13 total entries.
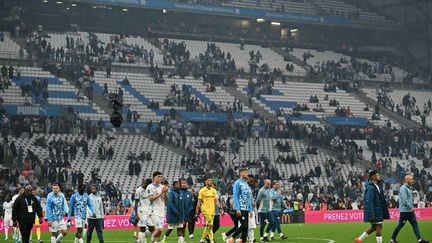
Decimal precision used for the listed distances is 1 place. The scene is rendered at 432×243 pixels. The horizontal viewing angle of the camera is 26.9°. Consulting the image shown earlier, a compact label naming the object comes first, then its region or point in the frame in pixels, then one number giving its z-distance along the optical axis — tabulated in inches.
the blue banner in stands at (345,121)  2742.6
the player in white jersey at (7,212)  1370.6
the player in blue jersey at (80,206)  1050.1
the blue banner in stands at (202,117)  2529.5
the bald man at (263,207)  1187.9
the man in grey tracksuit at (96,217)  1042.1
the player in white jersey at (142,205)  981.2
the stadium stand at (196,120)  2159.2
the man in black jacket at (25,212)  968.3
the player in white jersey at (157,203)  957.8
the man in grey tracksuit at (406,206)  1019.3
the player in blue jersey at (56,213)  1061.1
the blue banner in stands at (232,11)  3171.8
